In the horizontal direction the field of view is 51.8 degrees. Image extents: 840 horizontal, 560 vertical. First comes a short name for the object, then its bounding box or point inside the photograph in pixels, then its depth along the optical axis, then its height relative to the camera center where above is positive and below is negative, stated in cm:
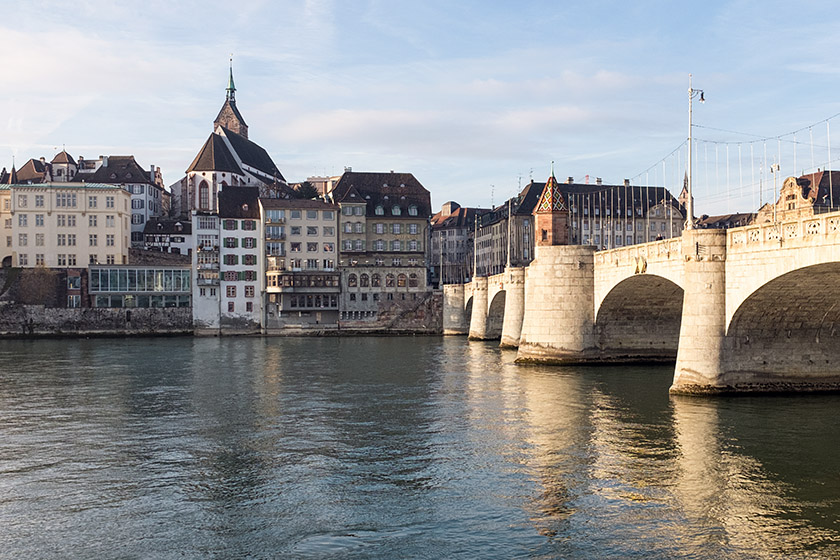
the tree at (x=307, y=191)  14004 +1648
